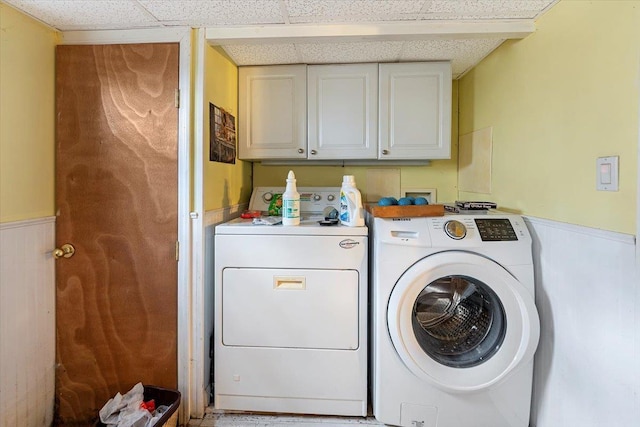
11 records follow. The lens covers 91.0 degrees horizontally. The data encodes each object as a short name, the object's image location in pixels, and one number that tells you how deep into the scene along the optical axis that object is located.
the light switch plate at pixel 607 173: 1.07
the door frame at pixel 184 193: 1.55
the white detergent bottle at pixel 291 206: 1.59
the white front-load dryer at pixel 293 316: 1.54
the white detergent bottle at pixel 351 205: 1.58
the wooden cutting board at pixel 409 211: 1.49
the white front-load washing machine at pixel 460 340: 1.37
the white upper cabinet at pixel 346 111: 1.96
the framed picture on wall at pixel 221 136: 1.69
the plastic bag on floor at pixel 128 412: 1.41
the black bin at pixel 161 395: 1.54
